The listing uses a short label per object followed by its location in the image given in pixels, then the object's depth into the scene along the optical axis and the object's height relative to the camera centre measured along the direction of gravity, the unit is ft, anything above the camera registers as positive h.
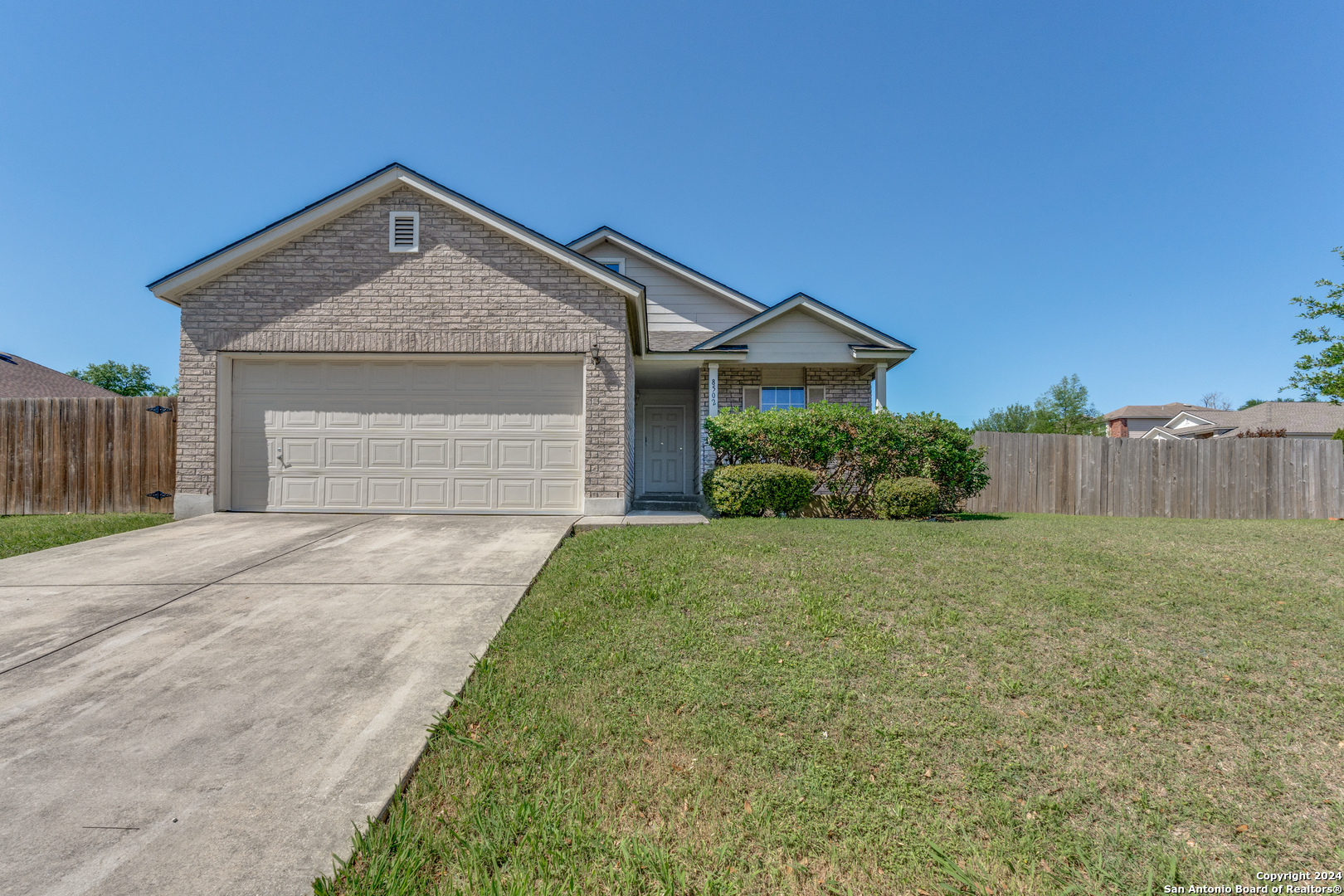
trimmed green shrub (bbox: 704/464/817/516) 29.86 -1.91
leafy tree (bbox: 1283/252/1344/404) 45.09 +8.34
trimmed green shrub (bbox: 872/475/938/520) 30.25 -2.37
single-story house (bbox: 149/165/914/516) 27.73 +4.42
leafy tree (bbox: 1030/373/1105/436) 171.42 +14.03
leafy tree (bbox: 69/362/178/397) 152.66 +19.98
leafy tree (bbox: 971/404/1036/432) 176.86 +12.18
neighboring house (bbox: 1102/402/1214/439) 166.81 +11.99
